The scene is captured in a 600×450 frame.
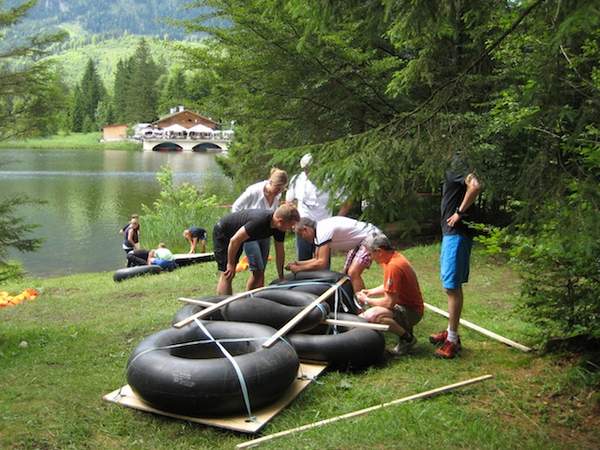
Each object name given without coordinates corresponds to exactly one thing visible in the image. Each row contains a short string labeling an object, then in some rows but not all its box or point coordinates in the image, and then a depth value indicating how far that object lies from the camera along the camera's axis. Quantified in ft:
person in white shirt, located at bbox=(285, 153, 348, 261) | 22.72
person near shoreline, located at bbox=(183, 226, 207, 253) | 46.53
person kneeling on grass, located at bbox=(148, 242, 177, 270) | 38.37
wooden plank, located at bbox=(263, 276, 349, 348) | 15.25
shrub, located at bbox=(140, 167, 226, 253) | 52.54
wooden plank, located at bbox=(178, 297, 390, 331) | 16.58
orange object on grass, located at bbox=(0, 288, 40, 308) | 31.88
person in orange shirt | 17.33
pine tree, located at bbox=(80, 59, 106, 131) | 354.86
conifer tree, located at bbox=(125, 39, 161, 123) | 322.14
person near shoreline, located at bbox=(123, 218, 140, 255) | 46.34
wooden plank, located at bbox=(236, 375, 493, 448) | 12.67
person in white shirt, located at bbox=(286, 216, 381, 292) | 19.70
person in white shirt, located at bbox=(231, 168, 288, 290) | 21.18
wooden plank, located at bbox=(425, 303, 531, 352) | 18.20
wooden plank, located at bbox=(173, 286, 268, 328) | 16.17
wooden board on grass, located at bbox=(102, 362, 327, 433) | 13.37
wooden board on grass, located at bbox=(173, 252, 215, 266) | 40.33
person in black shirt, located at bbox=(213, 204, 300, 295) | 18.71
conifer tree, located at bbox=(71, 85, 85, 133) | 335.67
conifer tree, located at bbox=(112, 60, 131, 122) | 333.21
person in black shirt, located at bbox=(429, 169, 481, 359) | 16.72
